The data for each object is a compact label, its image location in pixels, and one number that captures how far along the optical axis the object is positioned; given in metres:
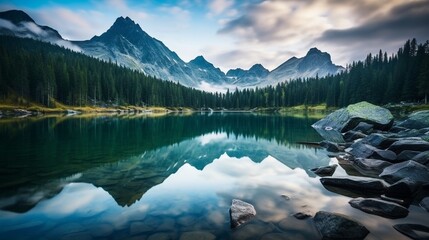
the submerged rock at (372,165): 16.91
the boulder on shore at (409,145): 17.80
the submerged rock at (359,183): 12.10
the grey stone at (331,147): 24.55
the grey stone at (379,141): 22.08
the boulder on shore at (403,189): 11.56
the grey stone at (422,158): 15.61
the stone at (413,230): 7.70
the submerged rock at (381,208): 9.29
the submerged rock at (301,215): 9.33
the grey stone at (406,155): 17.33
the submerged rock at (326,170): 16.05
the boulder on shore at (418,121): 31.23
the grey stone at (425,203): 10.10
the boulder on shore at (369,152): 18.61
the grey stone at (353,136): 31.95
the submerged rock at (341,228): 7.72
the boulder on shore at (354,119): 37.66
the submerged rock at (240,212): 8.80
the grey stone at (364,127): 36.94
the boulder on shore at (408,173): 12.40
